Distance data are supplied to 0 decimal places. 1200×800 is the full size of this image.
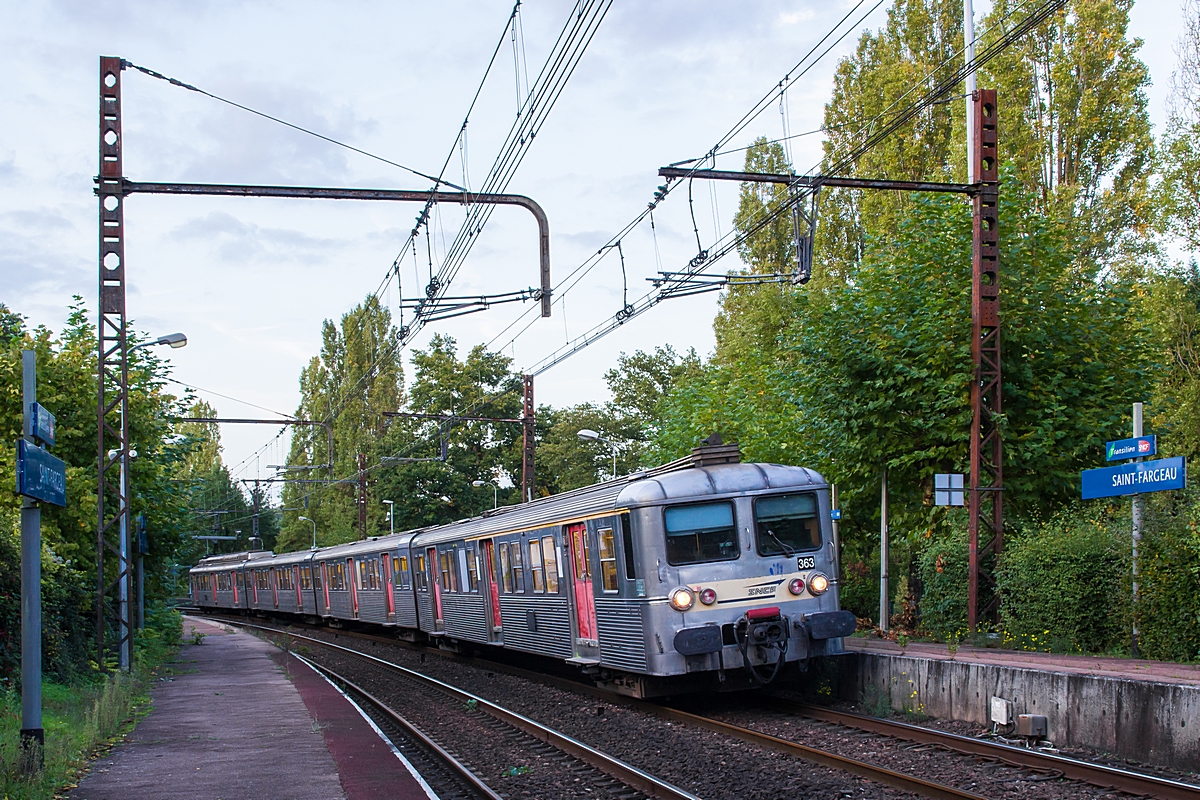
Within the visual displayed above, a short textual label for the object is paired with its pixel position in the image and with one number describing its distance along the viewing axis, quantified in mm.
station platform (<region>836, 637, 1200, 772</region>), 9438
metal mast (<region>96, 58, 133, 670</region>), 18703
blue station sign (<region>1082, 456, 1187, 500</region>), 12609
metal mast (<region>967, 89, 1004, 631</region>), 17391
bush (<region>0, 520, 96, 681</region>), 15500
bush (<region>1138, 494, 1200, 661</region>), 12656
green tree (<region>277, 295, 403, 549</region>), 69750
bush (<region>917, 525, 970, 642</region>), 18250
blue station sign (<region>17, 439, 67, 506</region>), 9383
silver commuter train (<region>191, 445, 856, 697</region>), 13641
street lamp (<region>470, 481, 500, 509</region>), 68938
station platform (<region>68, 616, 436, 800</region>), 10164
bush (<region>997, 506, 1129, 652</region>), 14484
